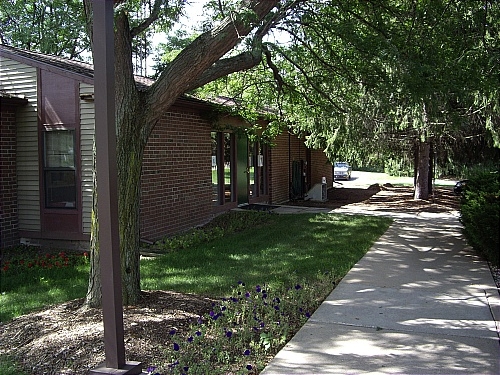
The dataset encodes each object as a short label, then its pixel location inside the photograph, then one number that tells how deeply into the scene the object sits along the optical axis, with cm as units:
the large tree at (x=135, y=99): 555
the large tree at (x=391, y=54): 808
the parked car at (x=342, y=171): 3984
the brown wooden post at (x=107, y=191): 307
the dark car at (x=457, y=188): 2108
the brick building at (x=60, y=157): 1001
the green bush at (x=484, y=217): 775
